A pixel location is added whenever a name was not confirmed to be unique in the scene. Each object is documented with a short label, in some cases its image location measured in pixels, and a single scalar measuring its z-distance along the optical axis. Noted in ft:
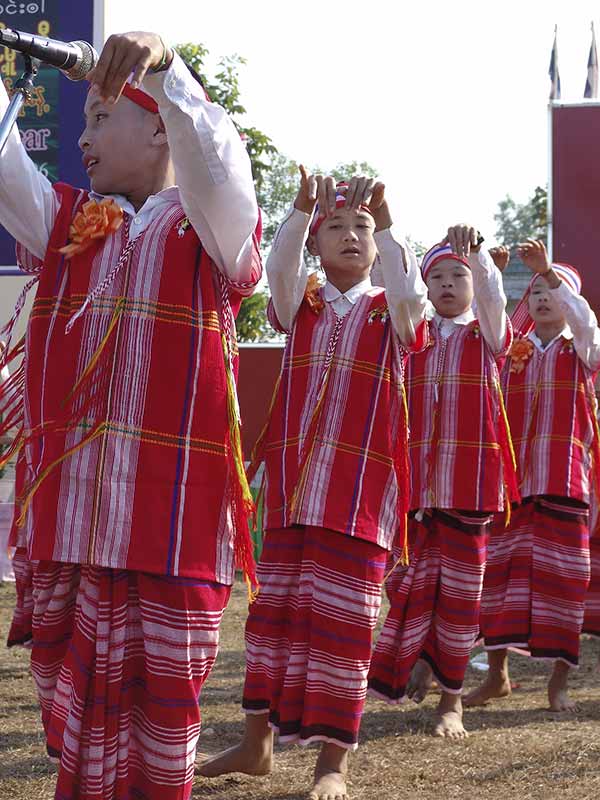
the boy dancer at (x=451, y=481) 30.41
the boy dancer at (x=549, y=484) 34.73
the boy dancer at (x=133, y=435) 15.69
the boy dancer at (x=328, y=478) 23.57
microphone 13.33
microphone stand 13.34
